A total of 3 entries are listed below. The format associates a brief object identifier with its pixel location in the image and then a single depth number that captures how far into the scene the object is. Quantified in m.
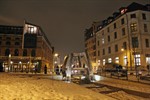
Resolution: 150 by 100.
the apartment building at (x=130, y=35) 36.15
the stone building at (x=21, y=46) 51.97
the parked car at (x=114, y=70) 22.35
